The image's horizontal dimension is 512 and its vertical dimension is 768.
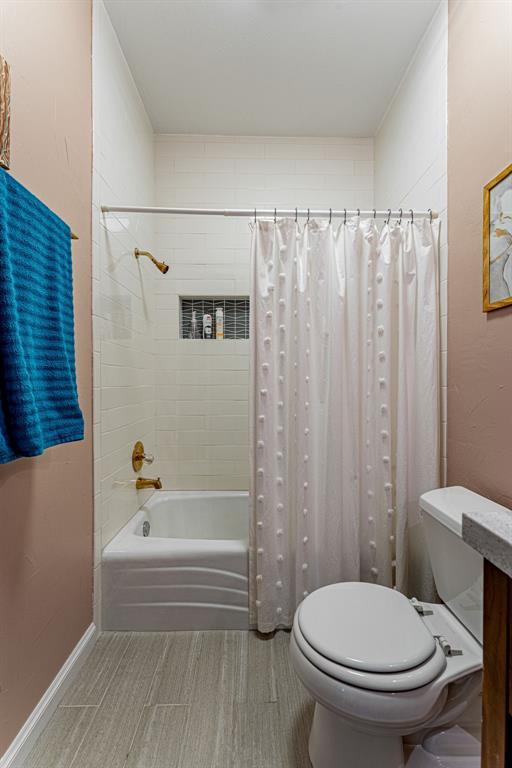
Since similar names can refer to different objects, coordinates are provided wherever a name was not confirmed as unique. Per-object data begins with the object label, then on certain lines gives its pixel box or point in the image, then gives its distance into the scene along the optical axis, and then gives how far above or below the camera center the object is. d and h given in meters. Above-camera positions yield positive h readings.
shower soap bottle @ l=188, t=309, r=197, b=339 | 2.71 +0.29
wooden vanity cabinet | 0.54 -0.41
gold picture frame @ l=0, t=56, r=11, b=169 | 1.04 +0.67
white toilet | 1.02 -0.77
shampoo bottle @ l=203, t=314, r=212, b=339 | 2.69 +0.30
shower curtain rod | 1.73 +0.69
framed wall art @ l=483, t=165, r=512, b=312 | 1.27 +0.43
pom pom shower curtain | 1.72 -0.05
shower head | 2.24 +0.65
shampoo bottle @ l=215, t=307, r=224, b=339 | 2.68 +0.31
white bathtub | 1.80 -0.96
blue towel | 0.96 +0.12
